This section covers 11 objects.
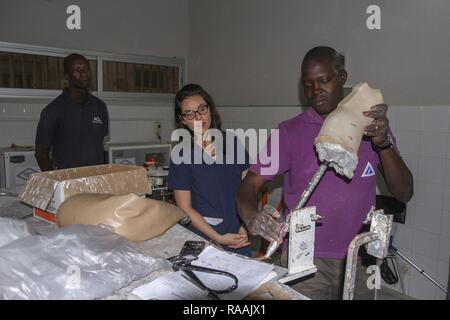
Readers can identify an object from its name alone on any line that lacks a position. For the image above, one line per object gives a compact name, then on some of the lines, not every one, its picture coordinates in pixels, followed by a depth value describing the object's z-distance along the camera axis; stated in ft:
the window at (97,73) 10.92
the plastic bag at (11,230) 3.18
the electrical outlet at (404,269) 8.59
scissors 2.78
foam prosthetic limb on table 3.61
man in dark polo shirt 8.75
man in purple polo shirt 4.48
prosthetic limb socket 3.51
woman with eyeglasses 5.37
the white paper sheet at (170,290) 2.72
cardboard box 4.31
